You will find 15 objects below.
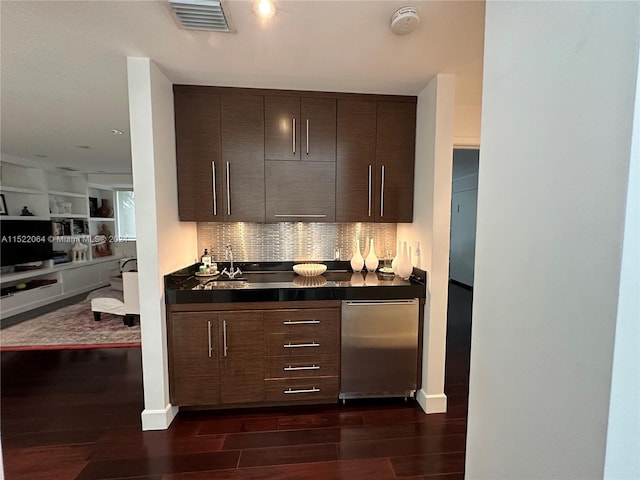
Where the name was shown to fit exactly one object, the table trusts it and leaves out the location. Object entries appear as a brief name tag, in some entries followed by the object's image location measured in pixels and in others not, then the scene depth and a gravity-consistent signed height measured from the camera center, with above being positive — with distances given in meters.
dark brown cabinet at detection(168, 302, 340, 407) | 2.04 -0.99
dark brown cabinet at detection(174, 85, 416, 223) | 2.23 +0.54
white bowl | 2.50 -0.43
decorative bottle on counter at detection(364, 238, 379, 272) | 2.62 -0.38
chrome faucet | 2.53 -0.44
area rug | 3.26 -1.42
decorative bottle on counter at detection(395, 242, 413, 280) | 2.37 -0.39
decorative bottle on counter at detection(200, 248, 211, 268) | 2.51 -0.36
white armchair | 3.68 -1.09
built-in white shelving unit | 4.39 -0.13
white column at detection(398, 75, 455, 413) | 2.04 +0.03
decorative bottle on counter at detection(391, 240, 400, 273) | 2.46 -0.37
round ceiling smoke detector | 1.37 +1.00
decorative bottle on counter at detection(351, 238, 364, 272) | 2.62 -0.38
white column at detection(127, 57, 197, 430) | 1.83 +0.05
